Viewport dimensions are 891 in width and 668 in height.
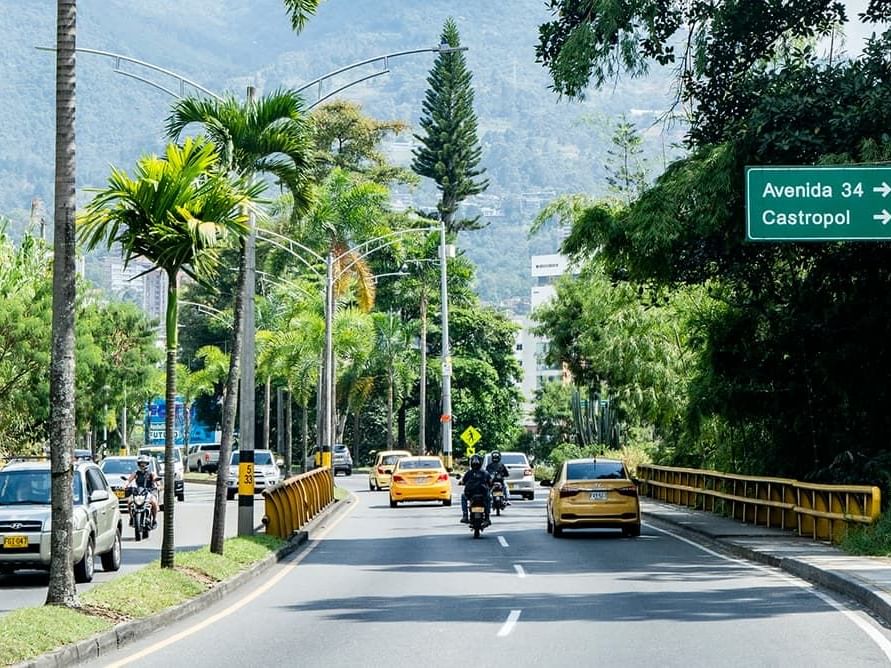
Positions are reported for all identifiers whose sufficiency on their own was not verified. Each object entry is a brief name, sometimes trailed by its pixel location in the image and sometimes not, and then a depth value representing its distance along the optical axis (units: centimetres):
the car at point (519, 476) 5047
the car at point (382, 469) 5938
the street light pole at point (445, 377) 7100
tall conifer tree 9062
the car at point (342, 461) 8181
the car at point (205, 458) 8669
